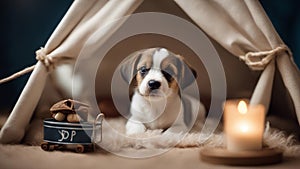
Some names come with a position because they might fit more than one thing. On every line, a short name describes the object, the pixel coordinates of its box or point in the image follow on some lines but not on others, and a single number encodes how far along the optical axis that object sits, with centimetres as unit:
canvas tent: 122
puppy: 131
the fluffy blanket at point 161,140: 114
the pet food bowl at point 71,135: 110
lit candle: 100
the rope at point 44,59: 126
